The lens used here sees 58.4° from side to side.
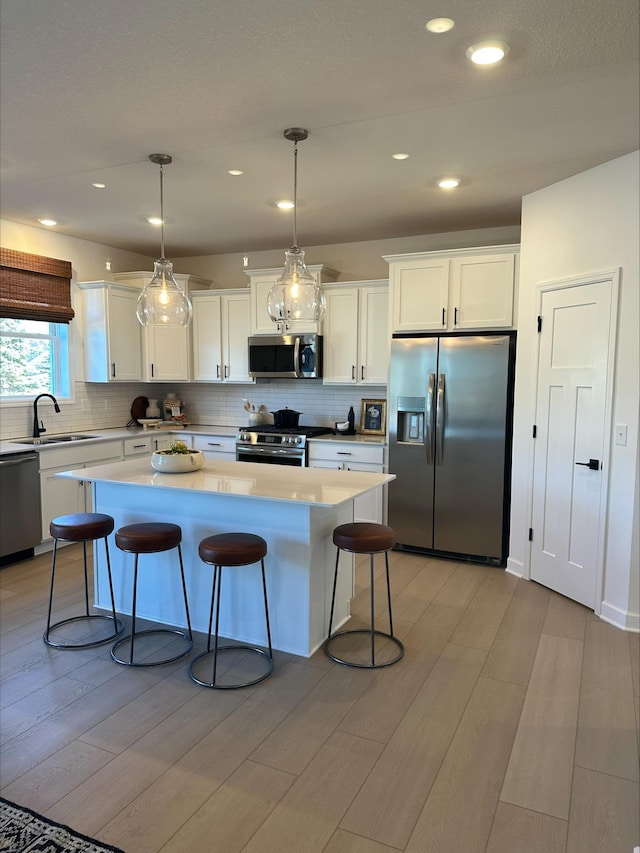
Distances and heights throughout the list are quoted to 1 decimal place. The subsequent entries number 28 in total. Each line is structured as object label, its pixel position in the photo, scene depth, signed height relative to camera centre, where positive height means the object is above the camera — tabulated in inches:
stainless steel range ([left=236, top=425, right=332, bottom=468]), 208.4 -20.7
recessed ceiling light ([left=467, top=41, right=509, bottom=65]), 87.6 +52.7
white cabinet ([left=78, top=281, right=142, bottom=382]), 219.6 +22.2
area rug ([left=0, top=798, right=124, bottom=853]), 71.4 -57.4
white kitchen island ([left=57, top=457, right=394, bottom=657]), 119.2 -31.9
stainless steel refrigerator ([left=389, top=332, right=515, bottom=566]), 173.9 -16.6
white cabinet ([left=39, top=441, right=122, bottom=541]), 185.3 -32.3
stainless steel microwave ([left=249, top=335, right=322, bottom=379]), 214.8 +12.3
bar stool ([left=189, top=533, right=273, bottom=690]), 109.8 -31.8
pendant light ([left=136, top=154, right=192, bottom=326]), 129.6 +19.7
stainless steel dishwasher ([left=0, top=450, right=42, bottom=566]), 171.8 -36.8
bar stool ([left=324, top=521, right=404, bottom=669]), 115.9 -30.9
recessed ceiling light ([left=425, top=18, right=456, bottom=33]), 81.6 +52.5
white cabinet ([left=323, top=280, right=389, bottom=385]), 205.3 +20.3
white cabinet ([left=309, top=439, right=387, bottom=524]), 197.3 -25.3
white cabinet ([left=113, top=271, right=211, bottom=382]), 236.8 +16.0
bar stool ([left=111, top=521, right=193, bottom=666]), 118.3 -31.9
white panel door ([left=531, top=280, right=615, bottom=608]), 141.1 -12.0
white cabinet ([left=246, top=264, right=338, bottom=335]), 221.0 +36.0
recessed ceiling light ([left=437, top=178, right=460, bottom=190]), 150.4 +55.0
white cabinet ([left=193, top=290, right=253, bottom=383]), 233.8 +21.7
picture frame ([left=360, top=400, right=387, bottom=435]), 217.8 -10.7
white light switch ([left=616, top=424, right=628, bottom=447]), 134.6 -10.1
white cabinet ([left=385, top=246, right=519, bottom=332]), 174.2 +31.9
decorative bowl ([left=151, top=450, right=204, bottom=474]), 135.4 -17.7
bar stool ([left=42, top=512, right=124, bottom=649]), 126.0 -32.0
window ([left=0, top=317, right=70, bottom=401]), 199.6 +10.0
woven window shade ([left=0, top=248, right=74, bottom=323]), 191.9 +34.8
